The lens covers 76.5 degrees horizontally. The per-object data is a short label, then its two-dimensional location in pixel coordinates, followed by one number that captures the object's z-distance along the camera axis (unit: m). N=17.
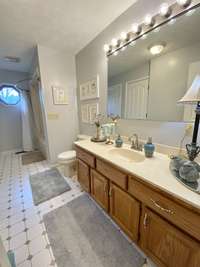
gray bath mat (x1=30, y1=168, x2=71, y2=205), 1.94
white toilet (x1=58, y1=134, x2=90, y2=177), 2.32
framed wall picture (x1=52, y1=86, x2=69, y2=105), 2.71
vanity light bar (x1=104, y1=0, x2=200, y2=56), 1.13
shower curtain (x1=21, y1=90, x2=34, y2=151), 3.94
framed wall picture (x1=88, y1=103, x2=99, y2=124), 2.37
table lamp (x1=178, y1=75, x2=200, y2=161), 0.89
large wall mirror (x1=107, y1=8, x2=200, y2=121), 1.13
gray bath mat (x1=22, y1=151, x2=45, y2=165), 3.28
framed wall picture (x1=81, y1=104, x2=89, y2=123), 2.70
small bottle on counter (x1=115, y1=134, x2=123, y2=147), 1.65
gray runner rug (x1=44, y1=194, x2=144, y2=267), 1.11
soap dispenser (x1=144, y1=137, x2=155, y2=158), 1.28
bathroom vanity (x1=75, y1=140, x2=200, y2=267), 0.73
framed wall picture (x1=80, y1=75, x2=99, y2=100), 2.27
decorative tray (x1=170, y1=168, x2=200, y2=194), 0.76
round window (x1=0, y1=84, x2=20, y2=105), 3.75
